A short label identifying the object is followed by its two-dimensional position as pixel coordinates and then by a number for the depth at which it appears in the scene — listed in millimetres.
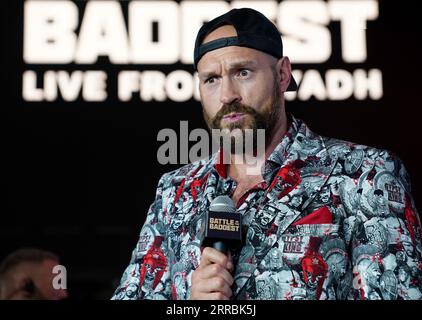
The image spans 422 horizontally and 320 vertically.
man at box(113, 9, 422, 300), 2035
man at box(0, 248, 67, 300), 3071
